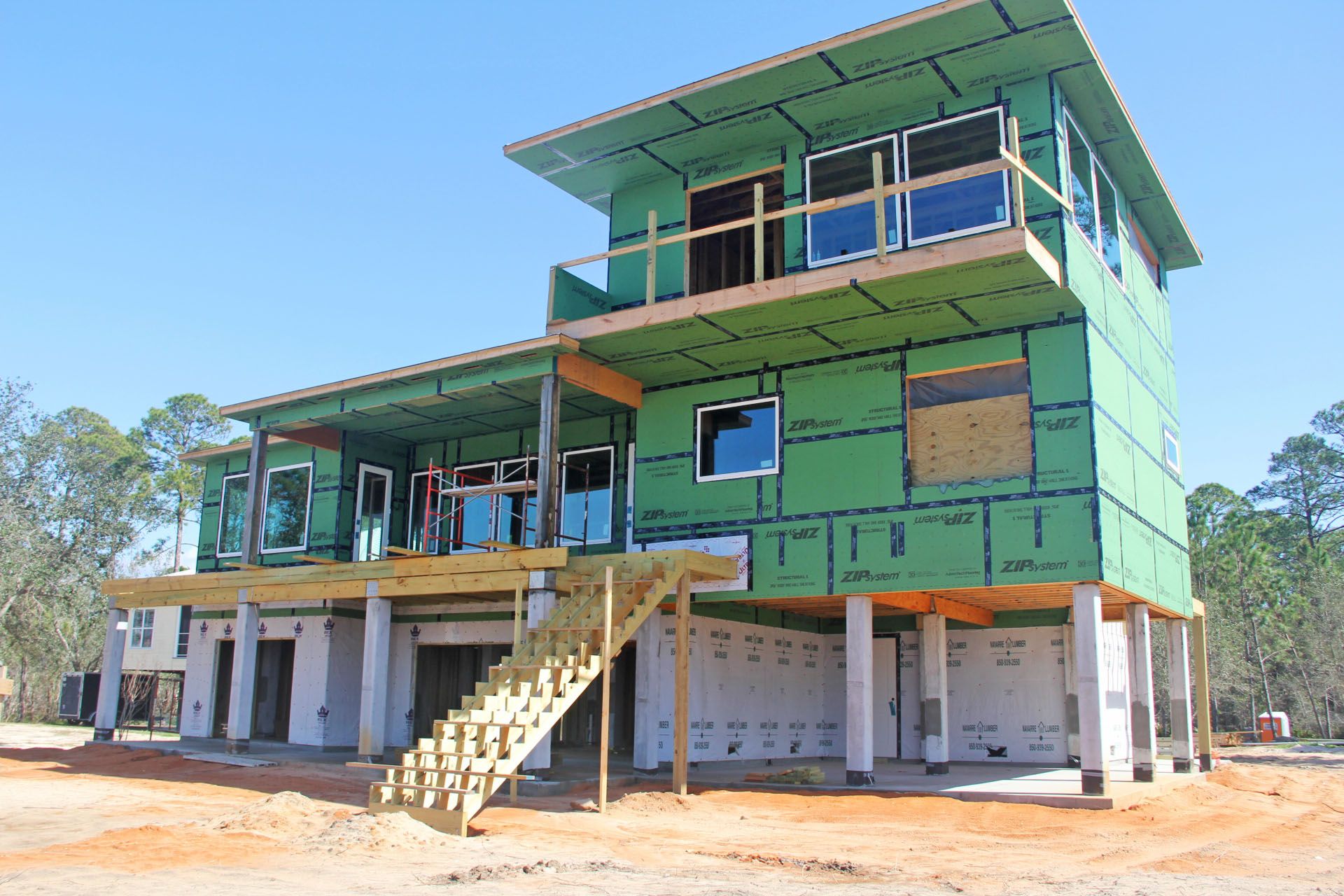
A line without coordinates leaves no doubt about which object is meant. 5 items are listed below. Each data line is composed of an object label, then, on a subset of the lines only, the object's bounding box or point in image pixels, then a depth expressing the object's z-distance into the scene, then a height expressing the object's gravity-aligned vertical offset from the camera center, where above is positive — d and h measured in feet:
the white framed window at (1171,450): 58.70 +12.30
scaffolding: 59.57 +9.22
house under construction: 44.55 +10.42
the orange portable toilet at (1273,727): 109.09 -5.11
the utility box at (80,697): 105.50 -4.06
